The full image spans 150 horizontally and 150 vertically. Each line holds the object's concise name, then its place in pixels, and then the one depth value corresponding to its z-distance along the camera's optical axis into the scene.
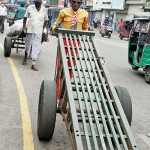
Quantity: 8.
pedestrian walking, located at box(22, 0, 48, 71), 8.93
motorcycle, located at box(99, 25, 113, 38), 29.44
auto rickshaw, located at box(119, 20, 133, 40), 29.65
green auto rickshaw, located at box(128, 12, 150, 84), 9.90
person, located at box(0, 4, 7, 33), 19.79
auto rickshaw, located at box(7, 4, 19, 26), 34.01
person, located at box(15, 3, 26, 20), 16.84
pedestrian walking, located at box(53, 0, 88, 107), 6.07
